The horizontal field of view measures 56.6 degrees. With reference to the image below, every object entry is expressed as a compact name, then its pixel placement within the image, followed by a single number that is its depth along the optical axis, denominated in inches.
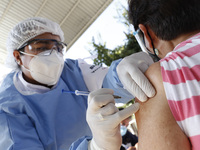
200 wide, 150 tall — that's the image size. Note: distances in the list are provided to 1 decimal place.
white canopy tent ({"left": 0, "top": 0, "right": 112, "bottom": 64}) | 138.6
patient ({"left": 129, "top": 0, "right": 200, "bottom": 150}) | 26.5
